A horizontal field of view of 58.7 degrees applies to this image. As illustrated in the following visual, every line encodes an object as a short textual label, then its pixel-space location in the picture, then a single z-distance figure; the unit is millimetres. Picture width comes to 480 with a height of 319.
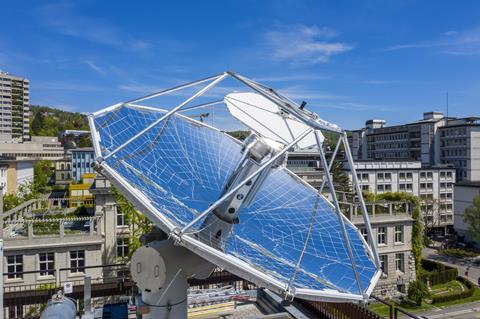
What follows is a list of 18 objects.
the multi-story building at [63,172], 120375
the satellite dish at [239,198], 8500
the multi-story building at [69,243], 31406
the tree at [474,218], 67250
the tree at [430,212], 81188
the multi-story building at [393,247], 45469
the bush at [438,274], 51625
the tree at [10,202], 51438
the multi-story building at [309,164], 62062
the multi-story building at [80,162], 117750
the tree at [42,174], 98900
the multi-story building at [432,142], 87188
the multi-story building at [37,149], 117375
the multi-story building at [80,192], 68831
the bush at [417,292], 43094
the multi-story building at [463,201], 74500
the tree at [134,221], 31669
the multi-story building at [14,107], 165875
